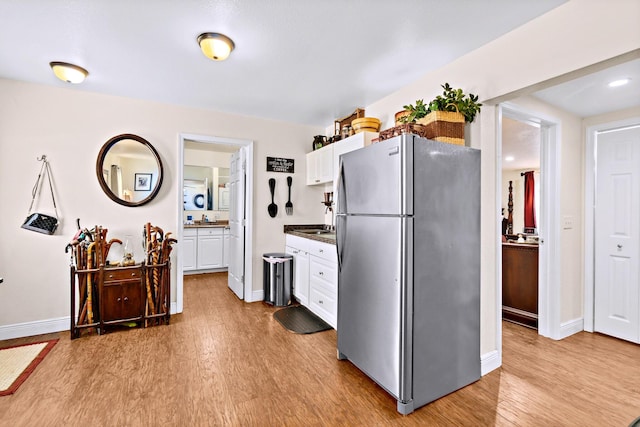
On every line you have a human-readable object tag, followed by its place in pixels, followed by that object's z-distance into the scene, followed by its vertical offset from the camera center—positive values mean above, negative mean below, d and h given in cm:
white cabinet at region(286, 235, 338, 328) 297 -70
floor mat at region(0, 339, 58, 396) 205 -118
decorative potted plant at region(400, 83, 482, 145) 208 +71
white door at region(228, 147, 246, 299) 405 -11
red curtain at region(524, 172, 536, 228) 705 +30
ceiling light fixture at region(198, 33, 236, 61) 205 +119
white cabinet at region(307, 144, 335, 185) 372 +64
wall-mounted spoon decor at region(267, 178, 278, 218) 406 +10
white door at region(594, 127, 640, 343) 287 -21
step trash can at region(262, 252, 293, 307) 378 -86
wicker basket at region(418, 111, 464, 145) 208 +62
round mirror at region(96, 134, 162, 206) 320 +48
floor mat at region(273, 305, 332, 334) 303 -118
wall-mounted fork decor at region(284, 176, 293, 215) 419 +13
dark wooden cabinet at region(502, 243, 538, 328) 317 -78
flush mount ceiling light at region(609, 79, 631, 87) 236 +106
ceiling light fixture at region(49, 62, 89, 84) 248 +121
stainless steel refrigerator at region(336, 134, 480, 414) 180 -35
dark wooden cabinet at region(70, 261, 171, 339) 287 -84
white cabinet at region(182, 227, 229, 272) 537 -66
